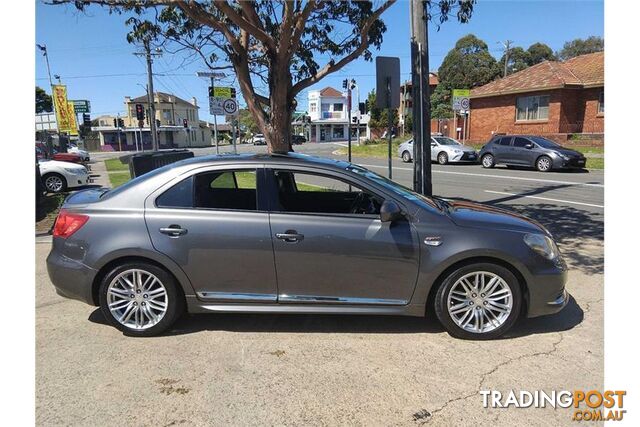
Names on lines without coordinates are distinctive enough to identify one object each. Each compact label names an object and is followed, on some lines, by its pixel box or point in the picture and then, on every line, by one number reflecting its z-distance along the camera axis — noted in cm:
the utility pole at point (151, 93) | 2414
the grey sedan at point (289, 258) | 371
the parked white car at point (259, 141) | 6716
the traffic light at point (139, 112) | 2919
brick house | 2464
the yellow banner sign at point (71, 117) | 3742
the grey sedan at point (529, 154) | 1739
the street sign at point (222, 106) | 1390
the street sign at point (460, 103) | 2534
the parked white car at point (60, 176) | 1330
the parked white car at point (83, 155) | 2761
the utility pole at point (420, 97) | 732
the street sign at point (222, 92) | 1430
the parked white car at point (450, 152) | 2169
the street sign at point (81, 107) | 5394
